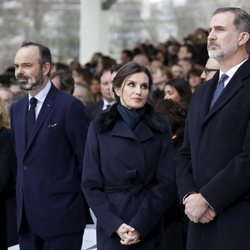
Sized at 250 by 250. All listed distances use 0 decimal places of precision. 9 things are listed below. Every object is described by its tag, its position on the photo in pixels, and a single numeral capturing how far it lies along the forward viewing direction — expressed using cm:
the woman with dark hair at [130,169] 1154
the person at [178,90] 1759
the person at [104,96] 2054
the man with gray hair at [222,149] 1006
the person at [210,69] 1640
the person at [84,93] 2245
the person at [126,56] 3415
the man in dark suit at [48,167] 1288
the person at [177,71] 2549
